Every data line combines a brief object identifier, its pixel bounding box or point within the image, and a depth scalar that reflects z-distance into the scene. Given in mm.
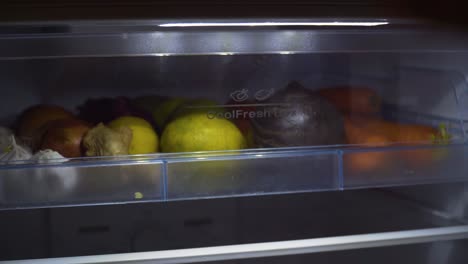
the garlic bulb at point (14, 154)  747
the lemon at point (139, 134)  791
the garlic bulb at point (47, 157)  746
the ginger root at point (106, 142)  761
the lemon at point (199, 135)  792
